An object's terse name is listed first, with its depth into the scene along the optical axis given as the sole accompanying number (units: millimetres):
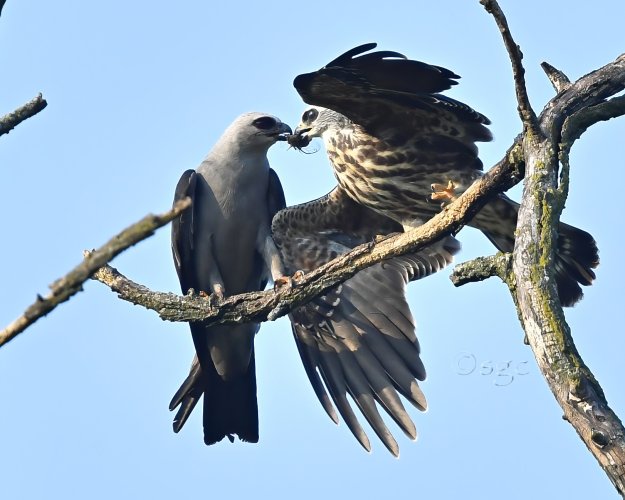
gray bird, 18766
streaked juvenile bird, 15000
